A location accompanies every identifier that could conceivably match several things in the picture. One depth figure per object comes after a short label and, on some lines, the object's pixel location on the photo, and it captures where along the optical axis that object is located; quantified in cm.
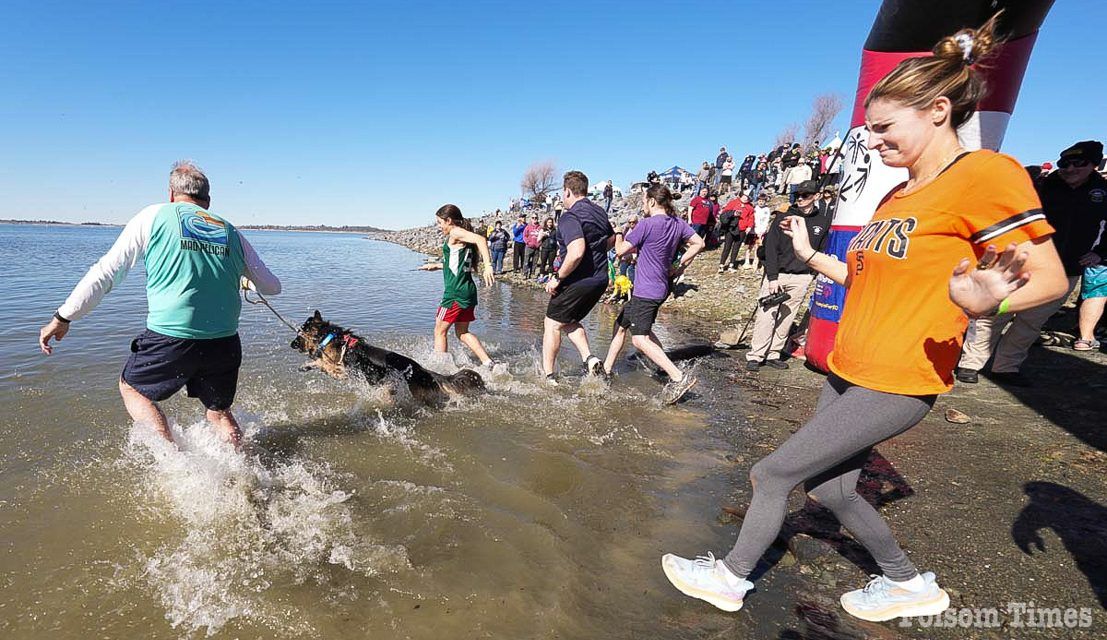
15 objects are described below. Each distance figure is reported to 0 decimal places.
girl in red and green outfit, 564
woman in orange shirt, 142
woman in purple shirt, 516
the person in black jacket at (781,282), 588
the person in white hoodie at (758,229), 1241
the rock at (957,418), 436
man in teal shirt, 276
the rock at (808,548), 256
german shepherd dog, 474
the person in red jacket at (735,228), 1255
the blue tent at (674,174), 3172
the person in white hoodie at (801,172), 1335
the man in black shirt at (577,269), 493
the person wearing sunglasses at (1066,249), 498
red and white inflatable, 391
